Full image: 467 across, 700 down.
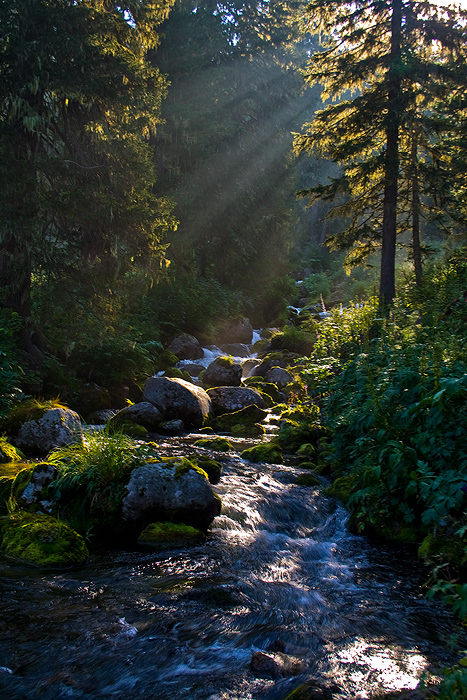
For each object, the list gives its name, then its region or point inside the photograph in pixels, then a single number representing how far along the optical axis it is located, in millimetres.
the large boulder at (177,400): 11656
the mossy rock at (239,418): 11883
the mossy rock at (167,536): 5398
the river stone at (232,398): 13120
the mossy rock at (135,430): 10072
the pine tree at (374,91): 11750
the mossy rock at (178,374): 15180
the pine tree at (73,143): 9773
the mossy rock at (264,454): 8836
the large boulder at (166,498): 5551
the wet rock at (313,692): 2914
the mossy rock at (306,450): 9320
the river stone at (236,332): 23578
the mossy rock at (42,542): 4742
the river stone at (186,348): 19250
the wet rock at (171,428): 10875
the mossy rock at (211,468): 7211
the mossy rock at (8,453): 7086
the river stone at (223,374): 15250
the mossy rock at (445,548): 4457
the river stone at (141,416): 10828
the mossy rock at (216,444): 9609
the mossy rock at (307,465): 8523
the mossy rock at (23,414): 8211
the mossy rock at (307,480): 7566
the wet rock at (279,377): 16438
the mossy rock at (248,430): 11227
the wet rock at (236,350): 21828
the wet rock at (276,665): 3303
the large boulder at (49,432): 7996
